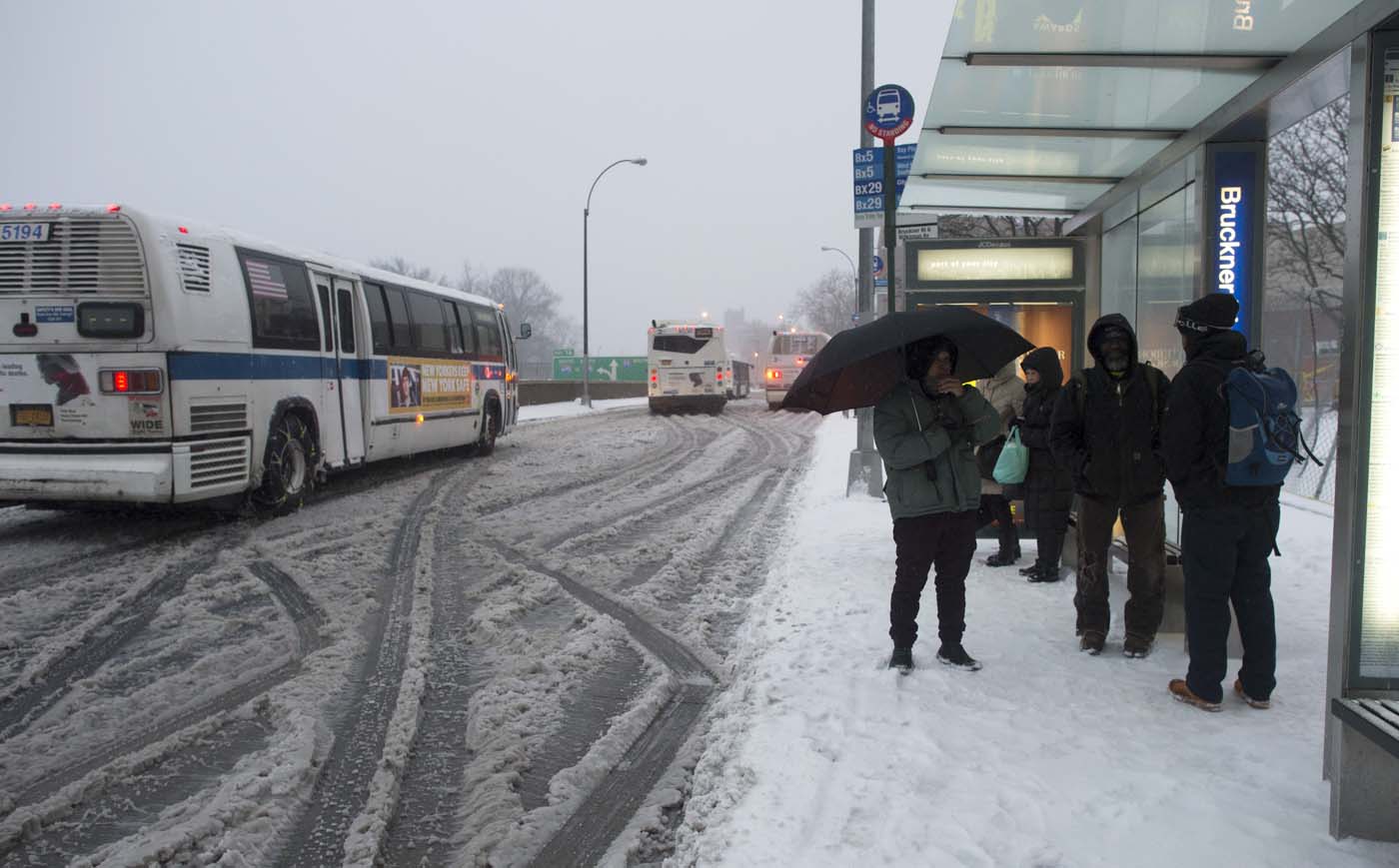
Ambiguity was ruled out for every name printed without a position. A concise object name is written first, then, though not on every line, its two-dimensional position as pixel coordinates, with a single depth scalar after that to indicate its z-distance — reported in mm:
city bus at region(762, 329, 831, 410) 36188
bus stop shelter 3090
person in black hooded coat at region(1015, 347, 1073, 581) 6031
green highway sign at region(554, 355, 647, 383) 68625
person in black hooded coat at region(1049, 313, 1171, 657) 4734
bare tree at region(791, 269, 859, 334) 82688
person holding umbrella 4645
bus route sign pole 8352
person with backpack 3969
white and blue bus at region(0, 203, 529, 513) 8328
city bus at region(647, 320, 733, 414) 30828
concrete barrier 36625
